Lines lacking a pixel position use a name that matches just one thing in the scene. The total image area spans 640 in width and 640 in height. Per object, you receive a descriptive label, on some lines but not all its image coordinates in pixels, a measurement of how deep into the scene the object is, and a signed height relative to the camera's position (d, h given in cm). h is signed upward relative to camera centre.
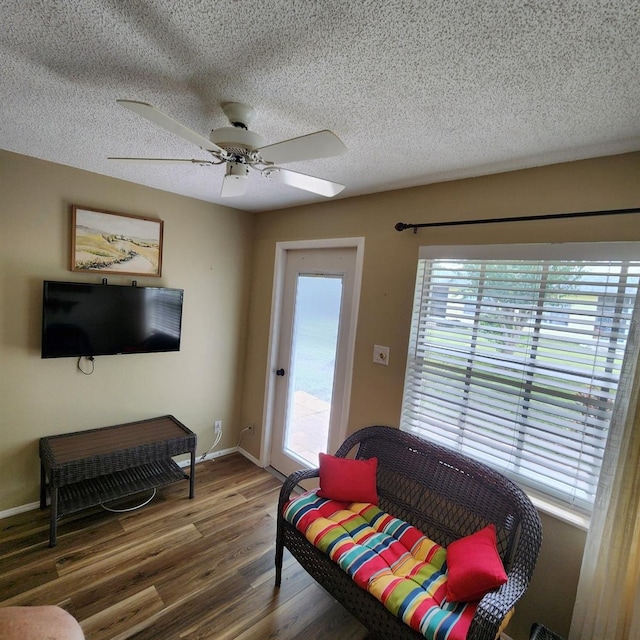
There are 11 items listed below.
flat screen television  237 -37
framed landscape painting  250 +21
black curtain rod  152 +45
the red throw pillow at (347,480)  209 -113
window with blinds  160 -24
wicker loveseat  146 -113
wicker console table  222 -130
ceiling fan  112 +49
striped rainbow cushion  140 -126
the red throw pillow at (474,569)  142 -111
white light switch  239 -41
